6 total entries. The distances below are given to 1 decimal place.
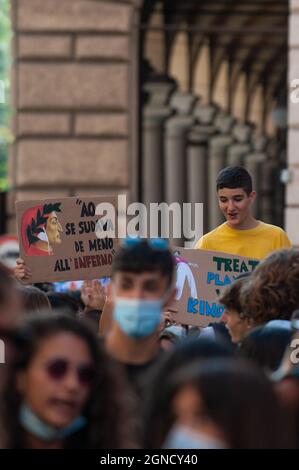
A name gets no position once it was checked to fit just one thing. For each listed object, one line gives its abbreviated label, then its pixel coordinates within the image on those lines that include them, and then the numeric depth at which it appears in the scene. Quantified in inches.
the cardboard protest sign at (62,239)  626.5
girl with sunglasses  321.2
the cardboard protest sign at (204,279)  596.4
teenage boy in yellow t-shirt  628.2
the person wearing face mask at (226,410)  258.4
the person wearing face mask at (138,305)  380.9
